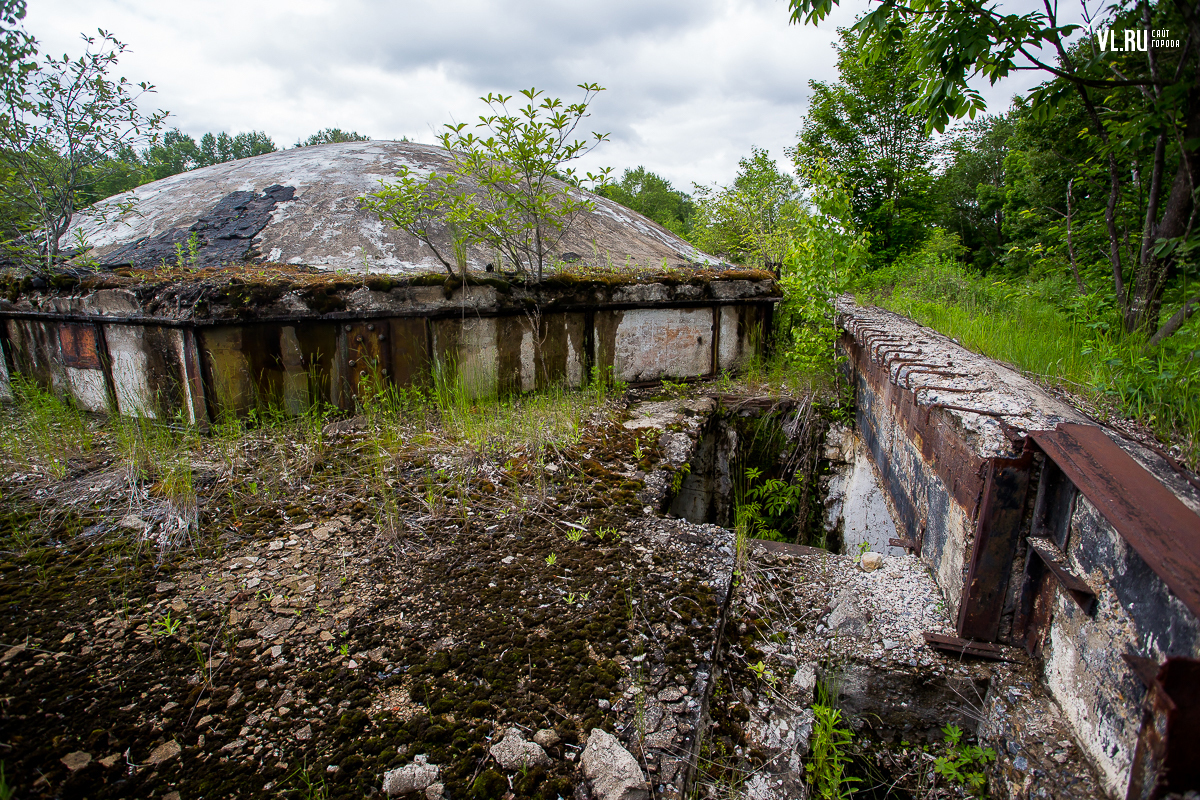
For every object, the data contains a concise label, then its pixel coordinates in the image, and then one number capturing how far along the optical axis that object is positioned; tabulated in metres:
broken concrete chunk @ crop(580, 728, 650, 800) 1.35
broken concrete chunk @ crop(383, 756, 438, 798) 1.32
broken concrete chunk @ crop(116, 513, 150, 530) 2.45
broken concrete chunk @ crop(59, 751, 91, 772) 1.32
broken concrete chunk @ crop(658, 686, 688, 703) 1.62
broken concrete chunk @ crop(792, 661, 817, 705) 1.82
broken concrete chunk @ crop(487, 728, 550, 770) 1.40
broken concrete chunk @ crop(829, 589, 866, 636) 2.02
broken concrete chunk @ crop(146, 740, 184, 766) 1.36
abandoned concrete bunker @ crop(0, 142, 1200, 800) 1.36
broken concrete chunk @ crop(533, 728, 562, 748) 1.46
